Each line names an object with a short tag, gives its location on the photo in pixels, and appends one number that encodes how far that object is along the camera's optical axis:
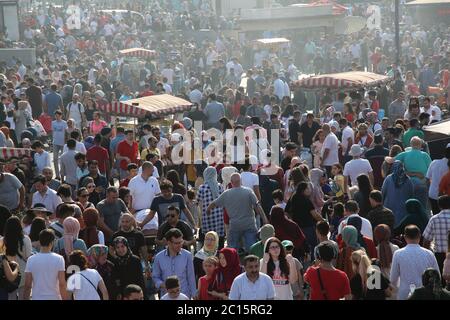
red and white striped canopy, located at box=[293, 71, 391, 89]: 24.91
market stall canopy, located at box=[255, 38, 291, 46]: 41.69
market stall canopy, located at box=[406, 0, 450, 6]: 44.19
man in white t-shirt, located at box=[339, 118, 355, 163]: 18.97
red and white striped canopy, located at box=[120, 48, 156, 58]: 38.19
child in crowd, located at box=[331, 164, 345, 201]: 15.85
